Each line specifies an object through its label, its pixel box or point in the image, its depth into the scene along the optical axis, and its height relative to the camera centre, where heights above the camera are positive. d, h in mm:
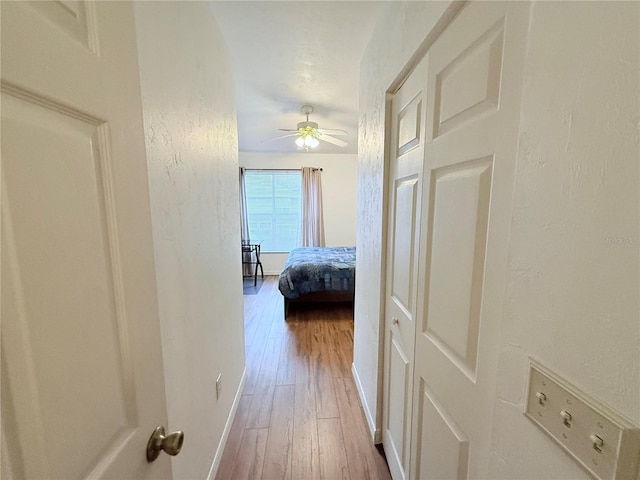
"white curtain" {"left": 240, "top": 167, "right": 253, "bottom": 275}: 5367 -230
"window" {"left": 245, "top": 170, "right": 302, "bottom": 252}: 5551 +142
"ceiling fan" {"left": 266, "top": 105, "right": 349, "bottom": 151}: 3140 +1012
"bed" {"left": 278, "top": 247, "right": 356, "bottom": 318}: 3430 -841
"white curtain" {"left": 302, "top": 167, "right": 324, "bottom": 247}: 5418 +110
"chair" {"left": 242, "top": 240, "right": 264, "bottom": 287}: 5244 -816
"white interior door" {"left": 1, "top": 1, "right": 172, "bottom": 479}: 339 -52
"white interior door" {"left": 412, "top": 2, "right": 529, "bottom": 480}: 648 -30
